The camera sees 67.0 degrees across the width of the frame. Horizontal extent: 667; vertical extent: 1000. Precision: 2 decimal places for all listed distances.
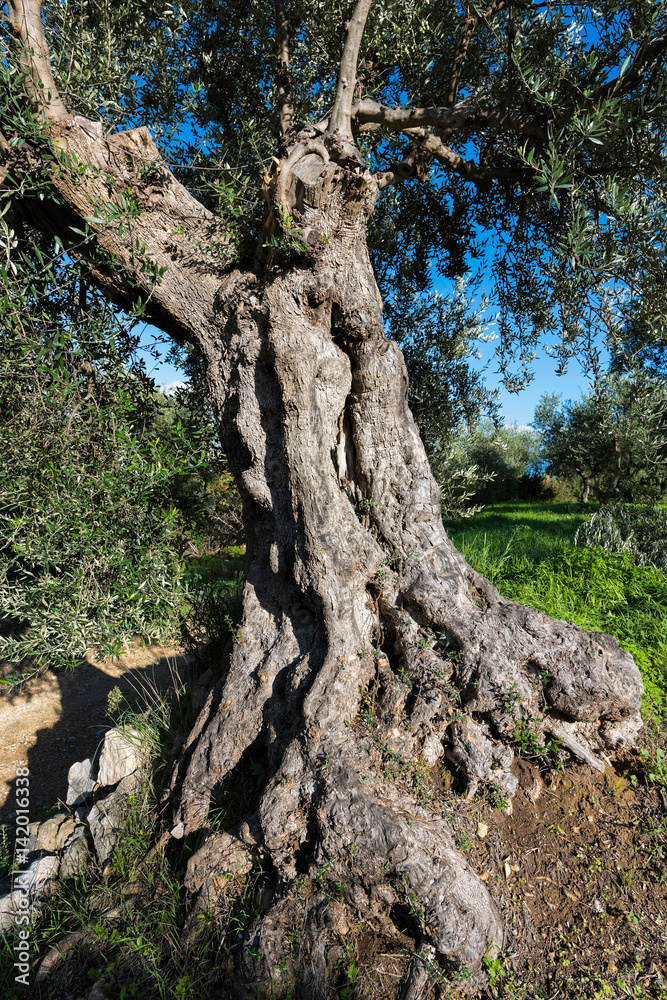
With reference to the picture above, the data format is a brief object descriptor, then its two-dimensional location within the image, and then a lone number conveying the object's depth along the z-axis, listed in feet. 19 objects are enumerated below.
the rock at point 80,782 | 13.85
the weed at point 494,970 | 8.32
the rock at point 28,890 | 10.97
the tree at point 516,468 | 81.97
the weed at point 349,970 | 7.98
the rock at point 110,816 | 11.73
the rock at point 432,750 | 10.84
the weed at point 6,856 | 13.04
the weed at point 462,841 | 9.71
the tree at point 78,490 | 11.66
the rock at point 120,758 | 13.52
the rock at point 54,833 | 13.05
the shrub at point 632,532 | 19.66
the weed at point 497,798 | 10.50
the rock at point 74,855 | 11.69
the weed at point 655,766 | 11.25
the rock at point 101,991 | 8.83
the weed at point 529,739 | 10.94
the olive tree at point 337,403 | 10.08
